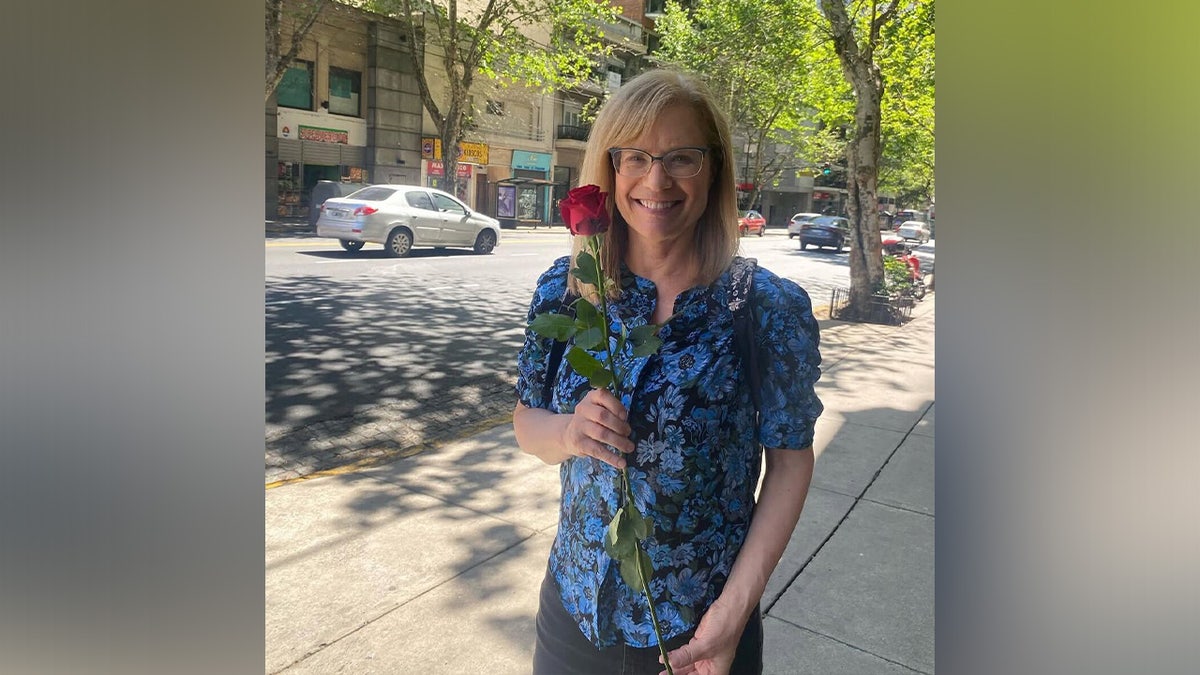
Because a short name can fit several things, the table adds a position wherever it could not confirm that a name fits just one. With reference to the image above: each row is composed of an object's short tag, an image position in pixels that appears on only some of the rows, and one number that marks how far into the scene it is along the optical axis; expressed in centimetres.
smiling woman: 108
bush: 1044
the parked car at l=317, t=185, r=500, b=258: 1042
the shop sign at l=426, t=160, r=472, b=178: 1698
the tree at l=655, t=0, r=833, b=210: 817
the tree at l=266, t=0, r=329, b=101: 659
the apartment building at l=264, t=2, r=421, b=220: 1473
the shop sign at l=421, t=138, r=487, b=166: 1883
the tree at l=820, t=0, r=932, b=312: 793
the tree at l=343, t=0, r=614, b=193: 1098
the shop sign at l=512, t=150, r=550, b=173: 2017
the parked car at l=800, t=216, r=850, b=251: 1905
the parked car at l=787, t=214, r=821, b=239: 2022
